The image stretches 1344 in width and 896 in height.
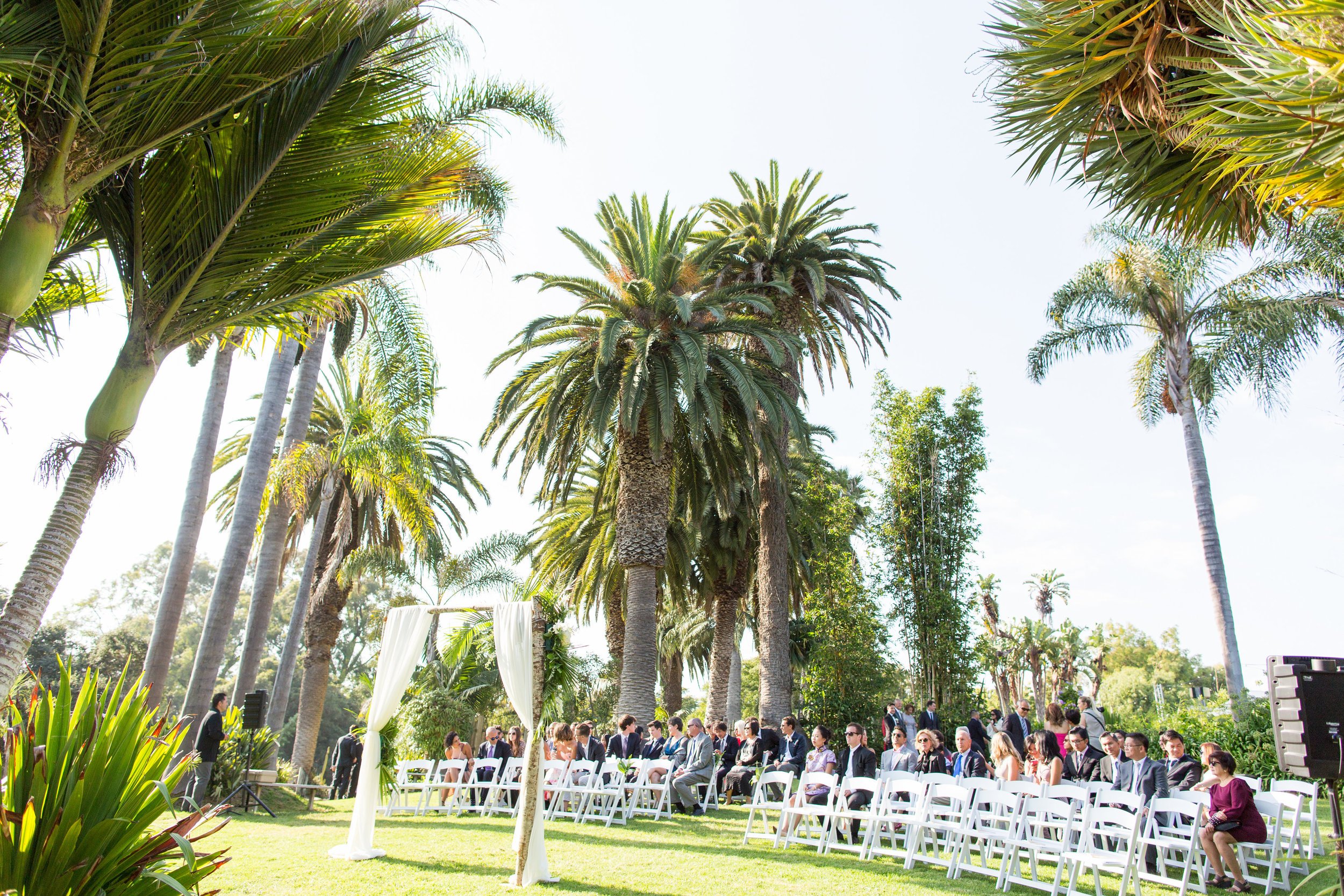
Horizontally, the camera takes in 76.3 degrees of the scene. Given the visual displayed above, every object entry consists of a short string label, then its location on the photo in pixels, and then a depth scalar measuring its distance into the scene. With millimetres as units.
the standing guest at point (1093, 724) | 12602
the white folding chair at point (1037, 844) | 7125
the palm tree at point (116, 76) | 4699
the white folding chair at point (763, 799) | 10172
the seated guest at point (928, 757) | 11094
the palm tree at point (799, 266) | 21750
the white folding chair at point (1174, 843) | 7348
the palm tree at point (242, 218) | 5617
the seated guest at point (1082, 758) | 10492
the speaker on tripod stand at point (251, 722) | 12766
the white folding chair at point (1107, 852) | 6773
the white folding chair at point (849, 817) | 9008
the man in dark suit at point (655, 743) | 15266
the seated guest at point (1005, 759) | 9531
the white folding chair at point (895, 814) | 8578
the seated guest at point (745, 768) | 14906
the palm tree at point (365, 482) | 17281
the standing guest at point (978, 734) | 14711
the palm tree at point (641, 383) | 17578
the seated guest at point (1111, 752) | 10031
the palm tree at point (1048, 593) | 58500
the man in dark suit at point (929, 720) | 16312
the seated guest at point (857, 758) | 11117
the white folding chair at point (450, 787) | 13602
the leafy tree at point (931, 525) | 19453
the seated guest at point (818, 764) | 10588
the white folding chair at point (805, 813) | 9562
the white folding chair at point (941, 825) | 8211
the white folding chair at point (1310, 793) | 8195
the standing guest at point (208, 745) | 12367
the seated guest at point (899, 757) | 11422
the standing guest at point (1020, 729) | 13367
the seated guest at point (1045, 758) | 9133
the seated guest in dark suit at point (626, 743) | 14789
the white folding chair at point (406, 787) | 13141
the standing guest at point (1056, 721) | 11688
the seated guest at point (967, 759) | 10492
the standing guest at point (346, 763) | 16688
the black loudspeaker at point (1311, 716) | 5504
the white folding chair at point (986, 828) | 7758
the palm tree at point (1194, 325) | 21625
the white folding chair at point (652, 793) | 12523
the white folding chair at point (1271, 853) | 7648
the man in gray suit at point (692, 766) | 13469
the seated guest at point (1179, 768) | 9172
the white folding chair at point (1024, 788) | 8391
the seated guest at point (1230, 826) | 7719
